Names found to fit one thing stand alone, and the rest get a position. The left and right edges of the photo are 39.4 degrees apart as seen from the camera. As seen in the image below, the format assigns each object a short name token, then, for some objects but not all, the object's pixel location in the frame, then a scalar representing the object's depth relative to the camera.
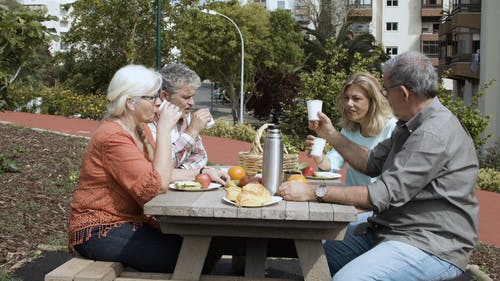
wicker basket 4.96
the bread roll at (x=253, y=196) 3.58
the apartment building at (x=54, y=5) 108.31
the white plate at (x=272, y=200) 3.63
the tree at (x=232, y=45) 44.25
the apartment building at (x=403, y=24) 70.94
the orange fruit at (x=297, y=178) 4.25
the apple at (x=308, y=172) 4.97
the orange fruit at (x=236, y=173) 4.70
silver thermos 4.02
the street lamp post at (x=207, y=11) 32.14
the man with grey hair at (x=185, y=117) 5.40
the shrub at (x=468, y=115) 17.25
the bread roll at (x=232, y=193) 3.71
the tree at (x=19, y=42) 6.84
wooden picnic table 3.48
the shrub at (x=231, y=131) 22.11
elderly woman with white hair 3.86
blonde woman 5.36
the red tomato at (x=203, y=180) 4.36
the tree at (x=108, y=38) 30.88
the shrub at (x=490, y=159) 19.38
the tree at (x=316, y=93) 20.83
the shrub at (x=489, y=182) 13.62
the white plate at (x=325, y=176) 4.93
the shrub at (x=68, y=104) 25.94
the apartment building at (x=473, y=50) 30.14
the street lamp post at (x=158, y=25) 22.07
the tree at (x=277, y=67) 47.59
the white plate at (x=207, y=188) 4.15
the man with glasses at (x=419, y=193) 3.62
